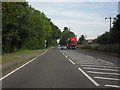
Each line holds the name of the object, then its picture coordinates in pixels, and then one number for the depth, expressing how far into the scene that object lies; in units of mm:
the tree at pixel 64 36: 171500
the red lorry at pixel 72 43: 76625
